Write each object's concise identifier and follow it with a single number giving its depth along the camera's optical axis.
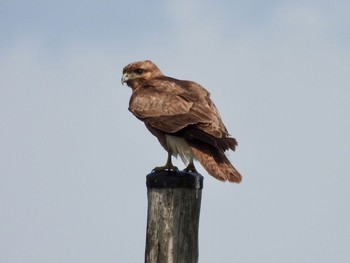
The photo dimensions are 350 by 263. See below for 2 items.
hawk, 15.80
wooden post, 13.03
